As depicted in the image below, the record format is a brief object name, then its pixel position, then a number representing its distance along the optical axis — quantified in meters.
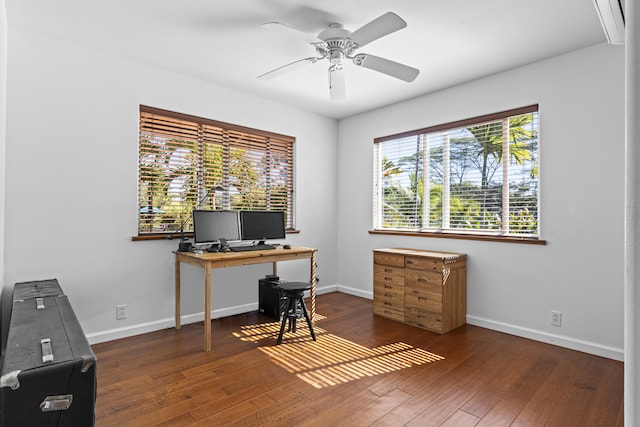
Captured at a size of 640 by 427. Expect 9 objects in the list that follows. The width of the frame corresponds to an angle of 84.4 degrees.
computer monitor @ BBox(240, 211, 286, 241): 3.97
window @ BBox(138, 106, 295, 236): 3.54
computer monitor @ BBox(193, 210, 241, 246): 3.52
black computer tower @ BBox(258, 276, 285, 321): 3.93
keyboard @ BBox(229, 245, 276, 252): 3.58
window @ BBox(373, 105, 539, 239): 3.50
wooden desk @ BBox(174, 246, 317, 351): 3.05
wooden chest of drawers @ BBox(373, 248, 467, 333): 3.53
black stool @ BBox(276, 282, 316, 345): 3.22
